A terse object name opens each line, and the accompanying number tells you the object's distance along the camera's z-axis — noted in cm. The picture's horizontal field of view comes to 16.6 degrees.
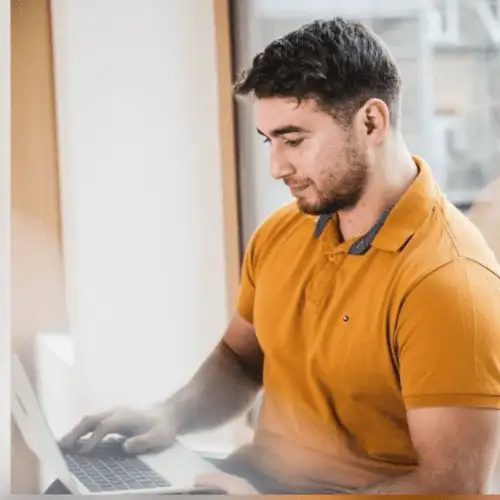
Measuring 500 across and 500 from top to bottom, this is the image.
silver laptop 236
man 220
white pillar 234
